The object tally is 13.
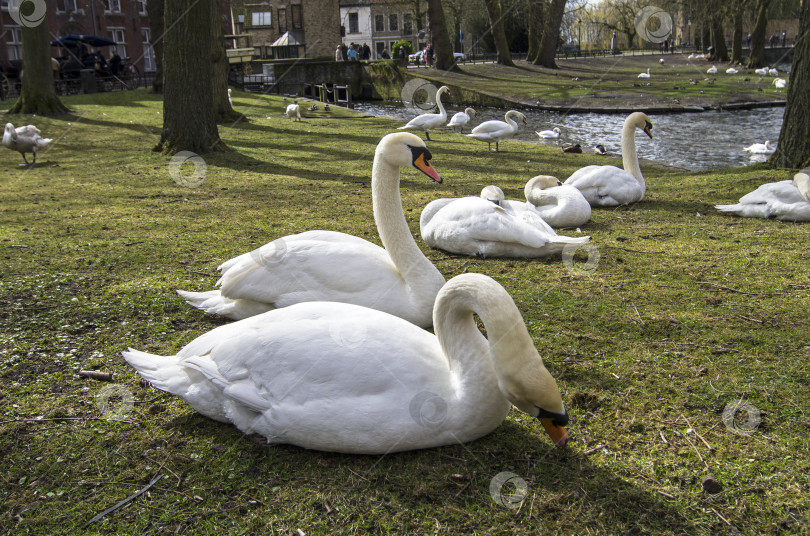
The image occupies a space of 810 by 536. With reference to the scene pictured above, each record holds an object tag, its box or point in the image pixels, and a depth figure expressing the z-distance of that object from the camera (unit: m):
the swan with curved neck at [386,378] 2.85
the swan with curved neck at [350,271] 4.33
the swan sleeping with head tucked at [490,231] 6.06
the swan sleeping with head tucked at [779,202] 7.20
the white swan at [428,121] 16.59
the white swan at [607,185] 8.20
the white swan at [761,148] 14.27
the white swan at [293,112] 20.47
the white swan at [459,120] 18.31
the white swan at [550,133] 16.92
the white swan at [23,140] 11.37
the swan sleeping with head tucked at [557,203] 7.26
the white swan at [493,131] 14.27
